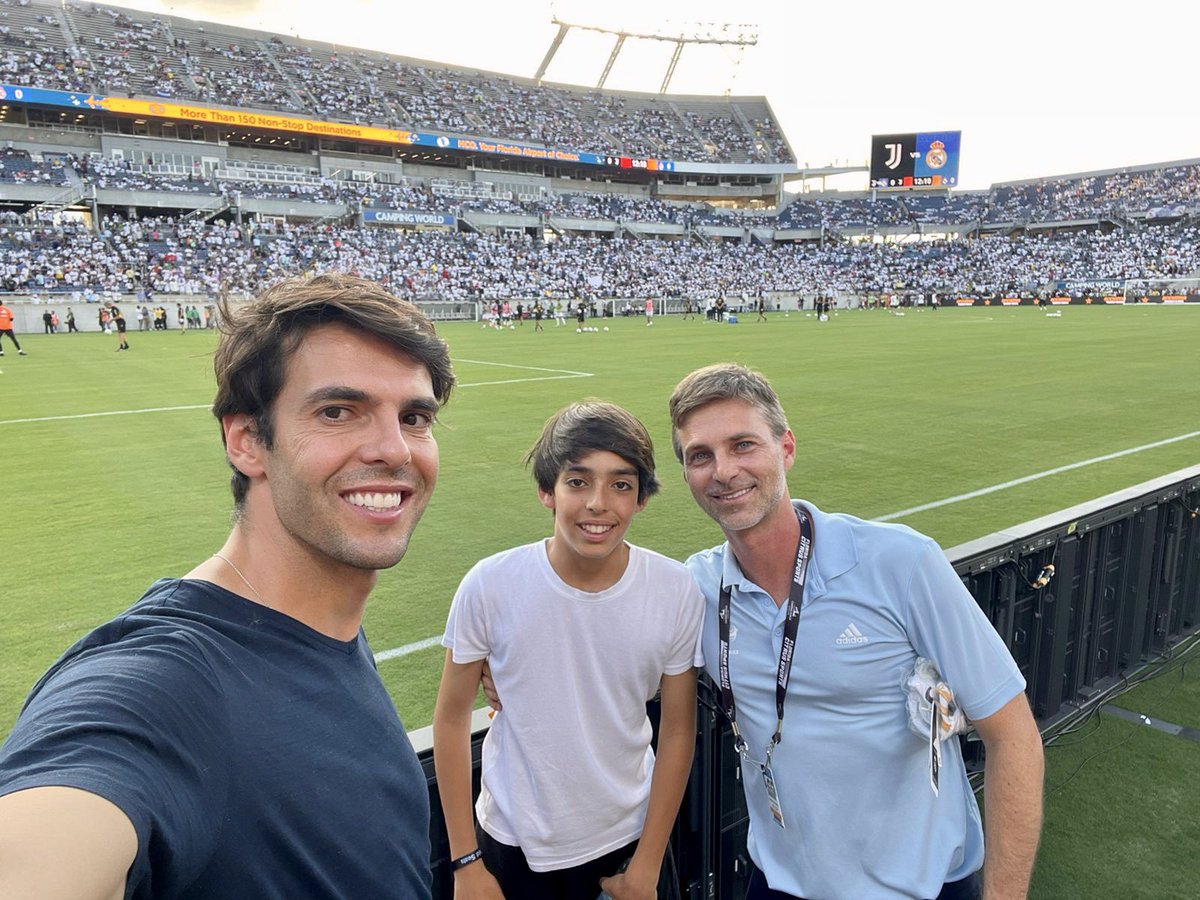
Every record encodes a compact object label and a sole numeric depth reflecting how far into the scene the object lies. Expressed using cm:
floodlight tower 9362
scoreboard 8231
